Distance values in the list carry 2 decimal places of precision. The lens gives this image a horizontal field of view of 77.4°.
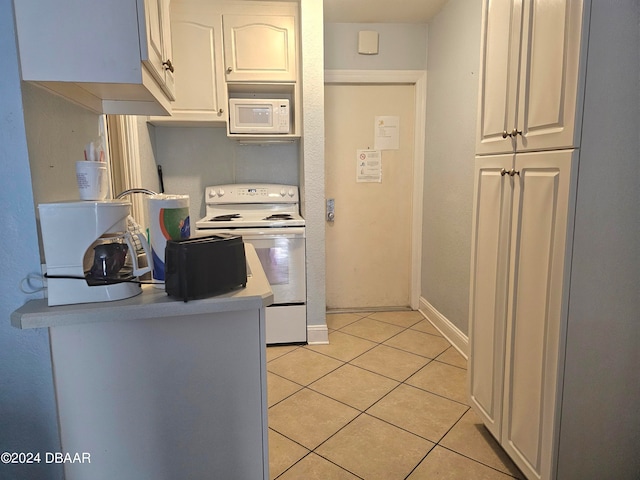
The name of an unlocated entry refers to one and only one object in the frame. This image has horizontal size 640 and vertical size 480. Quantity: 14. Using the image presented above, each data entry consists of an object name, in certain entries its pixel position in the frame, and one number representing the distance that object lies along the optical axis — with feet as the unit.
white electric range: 9.11
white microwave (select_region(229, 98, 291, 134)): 9.52
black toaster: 3.18
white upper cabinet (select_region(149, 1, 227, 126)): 9.01
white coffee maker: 3.04
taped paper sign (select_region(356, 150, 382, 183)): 11.32
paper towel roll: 3.51
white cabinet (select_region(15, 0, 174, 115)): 3.03
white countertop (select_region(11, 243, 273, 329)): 2.98
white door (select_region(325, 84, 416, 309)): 11.14
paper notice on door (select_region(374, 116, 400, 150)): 11.25
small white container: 3.27
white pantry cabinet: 4.29
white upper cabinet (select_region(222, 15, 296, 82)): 9.17
